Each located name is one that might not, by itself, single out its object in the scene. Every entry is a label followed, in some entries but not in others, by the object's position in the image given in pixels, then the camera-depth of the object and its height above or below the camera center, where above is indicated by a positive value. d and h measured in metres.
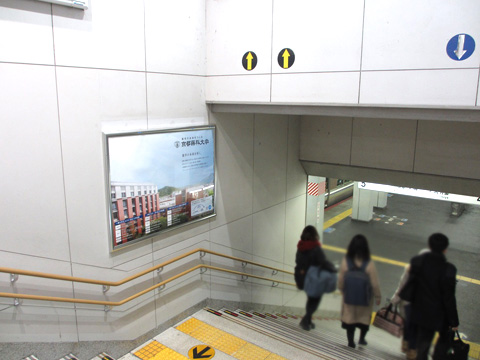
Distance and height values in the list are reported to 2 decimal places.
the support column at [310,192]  6.47 -1.32
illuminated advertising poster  3.73 -0.70
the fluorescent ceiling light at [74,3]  3.03 +0.94
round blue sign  2.74 +0.56
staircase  3.63 -2.40
